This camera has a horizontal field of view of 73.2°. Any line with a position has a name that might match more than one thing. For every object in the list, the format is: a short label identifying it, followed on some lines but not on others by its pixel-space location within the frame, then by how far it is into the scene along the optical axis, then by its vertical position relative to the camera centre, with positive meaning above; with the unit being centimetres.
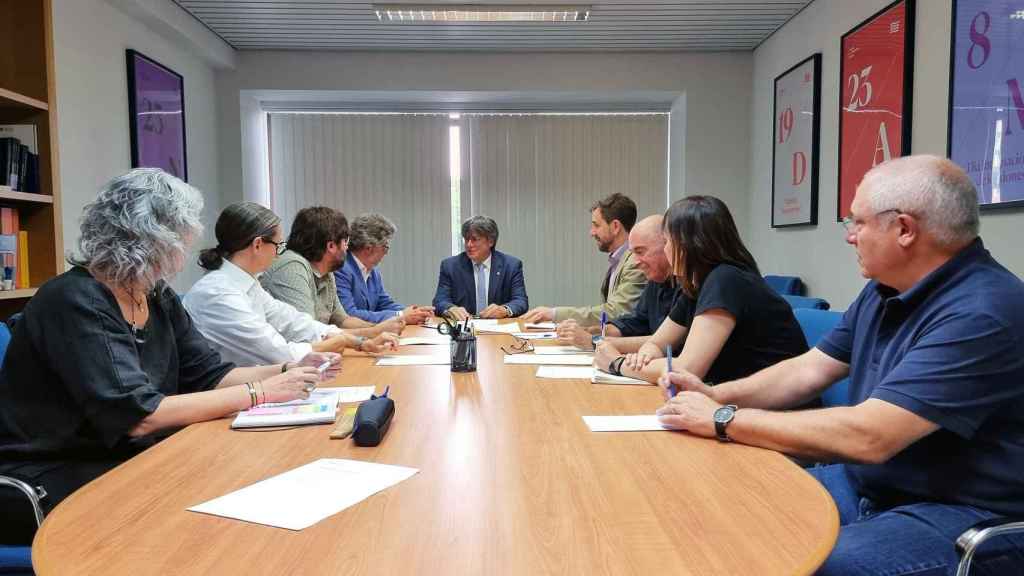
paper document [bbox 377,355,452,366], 258 -49
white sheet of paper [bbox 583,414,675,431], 160 -46
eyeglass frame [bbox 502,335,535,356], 285 -49
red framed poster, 346 +74
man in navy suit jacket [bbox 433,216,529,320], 494 -35
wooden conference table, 92 -44
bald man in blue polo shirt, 128 -34
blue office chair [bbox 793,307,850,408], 204 -33
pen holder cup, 238 -43
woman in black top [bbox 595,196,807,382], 208 -24
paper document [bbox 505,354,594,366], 256 -48
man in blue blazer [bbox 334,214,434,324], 444 -22
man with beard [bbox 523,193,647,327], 354 -21
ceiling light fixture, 443 +144
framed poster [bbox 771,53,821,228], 445 +59
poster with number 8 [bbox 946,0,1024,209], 268 +54
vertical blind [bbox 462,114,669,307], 607 +52
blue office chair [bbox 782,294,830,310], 311 -33
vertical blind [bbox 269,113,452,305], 602 +56
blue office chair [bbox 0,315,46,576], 144 -68
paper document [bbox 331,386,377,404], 193 -47
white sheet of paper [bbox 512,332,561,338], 331 -51
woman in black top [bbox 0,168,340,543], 155 -30
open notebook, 163 -44
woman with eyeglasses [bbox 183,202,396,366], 251 -29
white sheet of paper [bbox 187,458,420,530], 107 -44
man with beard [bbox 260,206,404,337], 340 -18
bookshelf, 305 +60
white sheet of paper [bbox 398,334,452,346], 315 -51
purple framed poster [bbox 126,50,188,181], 422 +77
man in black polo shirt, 284 -33
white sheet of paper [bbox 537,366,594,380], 227 -48
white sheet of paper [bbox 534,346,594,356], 283 -49
